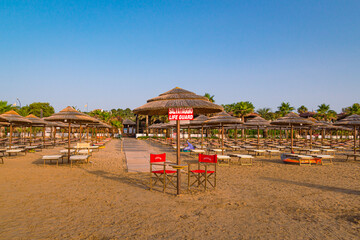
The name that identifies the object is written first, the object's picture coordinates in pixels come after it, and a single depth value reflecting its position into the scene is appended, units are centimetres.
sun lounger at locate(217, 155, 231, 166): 1080
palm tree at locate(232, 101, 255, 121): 4325
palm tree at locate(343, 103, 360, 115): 4352
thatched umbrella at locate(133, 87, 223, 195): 606
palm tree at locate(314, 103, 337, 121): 4779
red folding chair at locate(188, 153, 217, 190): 621
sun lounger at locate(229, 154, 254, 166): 1152
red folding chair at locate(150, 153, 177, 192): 605
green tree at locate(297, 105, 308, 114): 5948
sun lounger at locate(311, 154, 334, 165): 1206
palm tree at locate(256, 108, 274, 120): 6131
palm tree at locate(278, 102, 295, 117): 4444
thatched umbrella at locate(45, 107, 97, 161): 1072
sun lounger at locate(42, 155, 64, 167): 976
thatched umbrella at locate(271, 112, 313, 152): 1358
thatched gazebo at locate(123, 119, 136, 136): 5381
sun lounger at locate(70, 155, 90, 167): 967
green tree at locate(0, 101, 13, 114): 3177
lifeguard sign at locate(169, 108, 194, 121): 616
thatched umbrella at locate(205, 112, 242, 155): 1296
